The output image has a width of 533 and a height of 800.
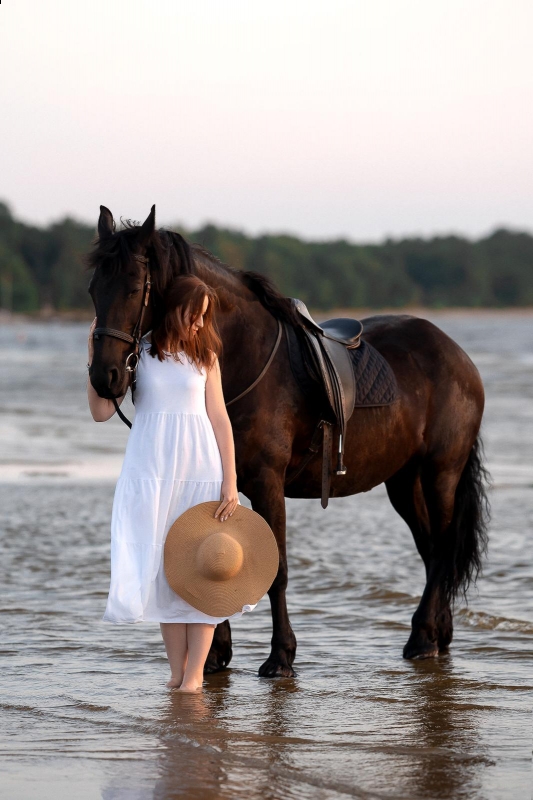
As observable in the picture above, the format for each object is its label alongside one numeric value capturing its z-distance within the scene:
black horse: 8.77
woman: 8.72
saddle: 10.15
